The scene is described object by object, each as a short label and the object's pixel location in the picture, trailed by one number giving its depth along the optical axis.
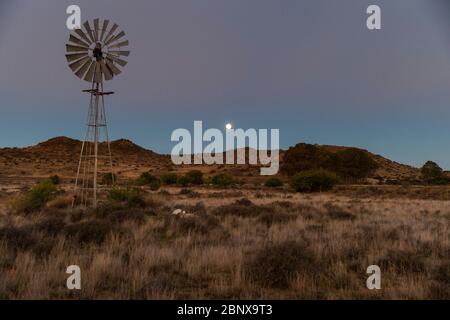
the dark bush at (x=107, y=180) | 47.69
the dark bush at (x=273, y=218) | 14.05
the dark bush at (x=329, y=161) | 59.47
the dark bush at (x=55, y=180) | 45.00
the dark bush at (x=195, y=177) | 50.81
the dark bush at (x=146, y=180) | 44.94
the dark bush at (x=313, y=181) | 40.91
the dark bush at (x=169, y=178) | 49.97
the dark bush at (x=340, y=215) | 16.00
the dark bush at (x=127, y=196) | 19.73
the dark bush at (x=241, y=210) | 16.19
